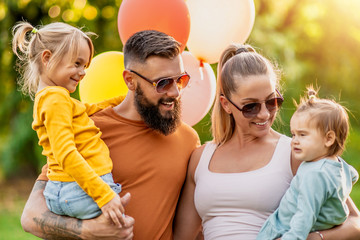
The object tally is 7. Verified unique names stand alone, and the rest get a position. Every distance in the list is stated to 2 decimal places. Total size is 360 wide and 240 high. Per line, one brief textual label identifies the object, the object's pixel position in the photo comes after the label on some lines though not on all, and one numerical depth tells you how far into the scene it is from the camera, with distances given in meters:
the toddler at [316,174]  2.26
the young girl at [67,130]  2.38
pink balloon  3.40
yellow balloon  3.35
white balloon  3.44
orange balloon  3.15
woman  2.63
